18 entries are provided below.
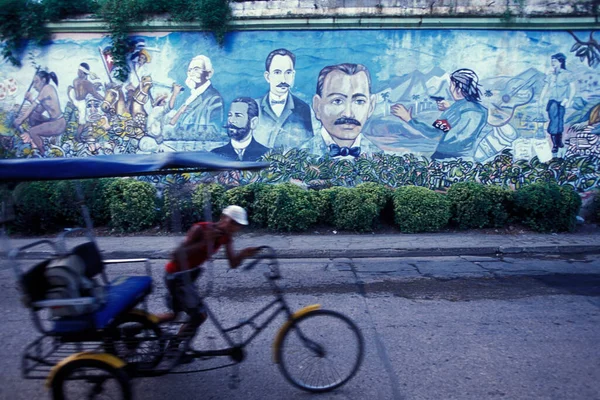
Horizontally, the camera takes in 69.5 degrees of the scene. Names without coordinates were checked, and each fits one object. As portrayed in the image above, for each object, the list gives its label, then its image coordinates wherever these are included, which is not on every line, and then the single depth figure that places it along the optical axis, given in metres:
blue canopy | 3.16
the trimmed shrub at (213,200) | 9.55
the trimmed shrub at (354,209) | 9.43
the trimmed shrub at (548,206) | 9.45
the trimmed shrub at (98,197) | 9.66
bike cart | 3.26
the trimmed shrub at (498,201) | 9.65
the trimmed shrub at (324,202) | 9.64
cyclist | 3.69
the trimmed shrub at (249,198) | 9.62
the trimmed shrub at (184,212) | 9.47
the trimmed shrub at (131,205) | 9.47
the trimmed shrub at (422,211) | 9.50
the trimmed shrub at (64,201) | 9.40
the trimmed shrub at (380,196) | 9.66
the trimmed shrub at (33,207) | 9.34
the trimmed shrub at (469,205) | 9.55
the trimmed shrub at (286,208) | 9.39
